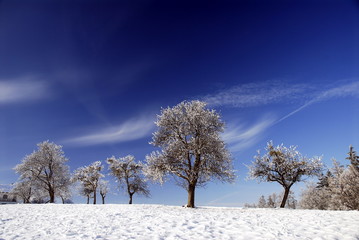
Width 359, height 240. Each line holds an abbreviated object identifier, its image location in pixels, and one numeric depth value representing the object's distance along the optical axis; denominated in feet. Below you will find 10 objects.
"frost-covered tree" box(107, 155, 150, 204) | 149.28
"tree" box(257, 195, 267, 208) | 311.27
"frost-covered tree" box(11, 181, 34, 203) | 168.47
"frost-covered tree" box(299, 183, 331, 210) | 179.82
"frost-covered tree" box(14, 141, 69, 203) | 130.00
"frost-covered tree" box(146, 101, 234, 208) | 77.97
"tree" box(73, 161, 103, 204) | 167.02
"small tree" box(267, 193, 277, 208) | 285.52
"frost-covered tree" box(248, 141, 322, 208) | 94.94
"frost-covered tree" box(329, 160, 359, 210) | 122.93
